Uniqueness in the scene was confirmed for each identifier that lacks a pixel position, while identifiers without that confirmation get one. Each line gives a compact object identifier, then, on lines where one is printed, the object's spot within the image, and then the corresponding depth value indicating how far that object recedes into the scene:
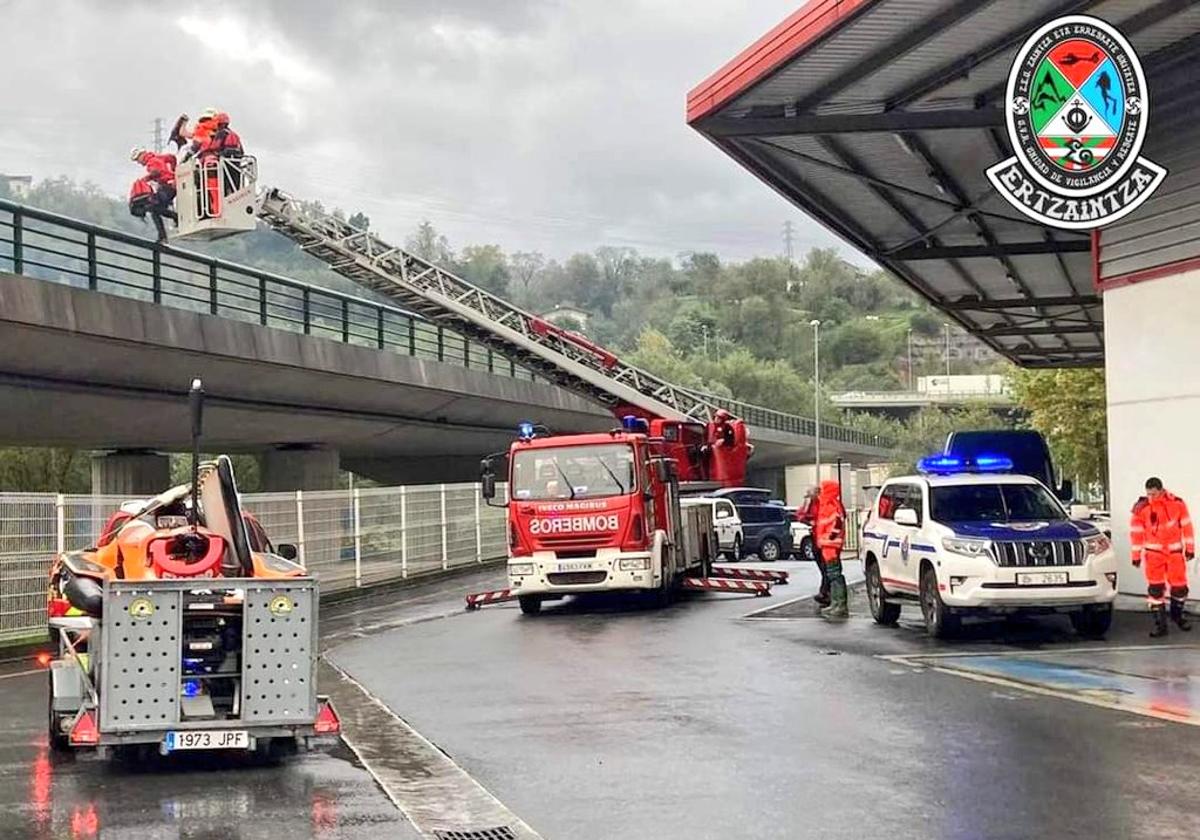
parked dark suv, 38.41
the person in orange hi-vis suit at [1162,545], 15.33
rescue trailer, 8.62
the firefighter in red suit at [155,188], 25.83
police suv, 14.95
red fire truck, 20.14
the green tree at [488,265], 138.35
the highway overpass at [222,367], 20.23
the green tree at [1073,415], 46.53
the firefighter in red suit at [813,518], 19.59
